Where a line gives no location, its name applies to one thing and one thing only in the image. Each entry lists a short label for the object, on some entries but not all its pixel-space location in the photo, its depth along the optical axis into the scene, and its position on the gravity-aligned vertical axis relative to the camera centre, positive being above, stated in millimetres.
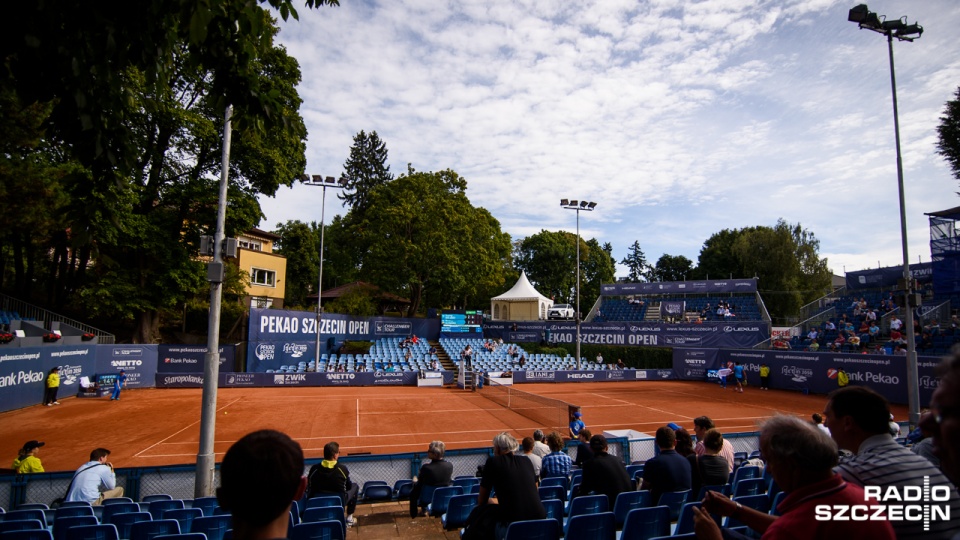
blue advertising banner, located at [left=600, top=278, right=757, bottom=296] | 43344 +2980
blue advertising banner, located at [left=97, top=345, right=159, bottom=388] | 25875 -2614
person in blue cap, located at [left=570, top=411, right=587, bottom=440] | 13070 -2834
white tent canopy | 52219 +1452
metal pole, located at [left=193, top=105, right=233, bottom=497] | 9188 -1234
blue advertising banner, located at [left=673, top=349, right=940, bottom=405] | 23547 -2704
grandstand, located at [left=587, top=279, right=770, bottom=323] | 42531 +1611
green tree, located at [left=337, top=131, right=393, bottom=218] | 73000 +22055
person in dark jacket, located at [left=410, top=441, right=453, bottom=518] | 8078 -2562
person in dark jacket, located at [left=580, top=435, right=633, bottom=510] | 6426 -2065
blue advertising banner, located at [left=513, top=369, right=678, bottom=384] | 33344 -3982
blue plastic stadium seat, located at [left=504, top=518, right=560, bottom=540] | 4402 -1895
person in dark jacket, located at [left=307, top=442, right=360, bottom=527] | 7539 -2498
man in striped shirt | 2244 -702
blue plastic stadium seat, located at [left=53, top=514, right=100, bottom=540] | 5531 -2411
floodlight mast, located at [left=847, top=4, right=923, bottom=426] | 14188 +5596
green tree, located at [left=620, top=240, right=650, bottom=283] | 107375 +12150
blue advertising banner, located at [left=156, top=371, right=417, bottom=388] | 28250 -3819
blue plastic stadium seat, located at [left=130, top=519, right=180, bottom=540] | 5227 -2293
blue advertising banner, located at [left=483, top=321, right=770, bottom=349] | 36156 -1143
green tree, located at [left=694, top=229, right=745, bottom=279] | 70200 +8825
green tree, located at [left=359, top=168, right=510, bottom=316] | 42219 +6582
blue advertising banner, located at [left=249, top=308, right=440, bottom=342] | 31375 -822
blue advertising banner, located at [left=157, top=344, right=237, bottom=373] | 28266 -2531
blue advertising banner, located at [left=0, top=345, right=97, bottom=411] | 19219 -2489
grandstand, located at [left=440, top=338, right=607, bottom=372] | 36094 -3182
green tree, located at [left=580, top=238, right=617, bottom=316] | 73625 +6815
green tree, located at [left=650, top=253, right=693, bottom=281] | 92562 +9871
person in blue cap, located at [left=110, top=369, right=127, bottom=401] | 23688 -3463
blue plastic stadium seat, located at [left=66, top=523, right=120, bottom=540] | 4873 -2189
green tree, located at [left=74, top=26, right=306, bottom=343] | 26828 +6264
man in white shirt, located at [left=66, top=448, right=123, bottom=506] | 7859 -2697
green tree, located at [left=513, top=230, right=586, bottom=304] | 72438 +7772
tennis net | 18938 -4025
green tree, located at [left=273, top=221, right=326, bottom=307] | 61312 +6752
